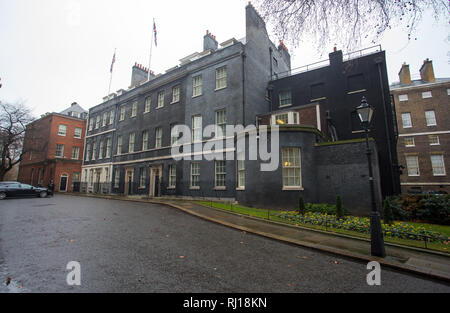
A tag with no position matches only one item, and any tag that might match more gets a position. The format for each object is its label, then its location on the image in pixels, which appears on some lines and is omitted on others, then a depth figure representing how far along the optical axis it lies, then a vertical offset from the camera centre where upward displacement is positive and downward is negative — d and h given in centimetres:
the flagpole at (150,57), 2618 +1560
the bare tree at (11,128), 2945 +806
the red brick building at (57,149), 3347 +590
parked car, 1939 -48
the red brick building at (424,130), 2730 +755
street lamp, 575 -124
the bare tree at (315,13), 600 +528
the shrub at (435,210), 1044 -119
